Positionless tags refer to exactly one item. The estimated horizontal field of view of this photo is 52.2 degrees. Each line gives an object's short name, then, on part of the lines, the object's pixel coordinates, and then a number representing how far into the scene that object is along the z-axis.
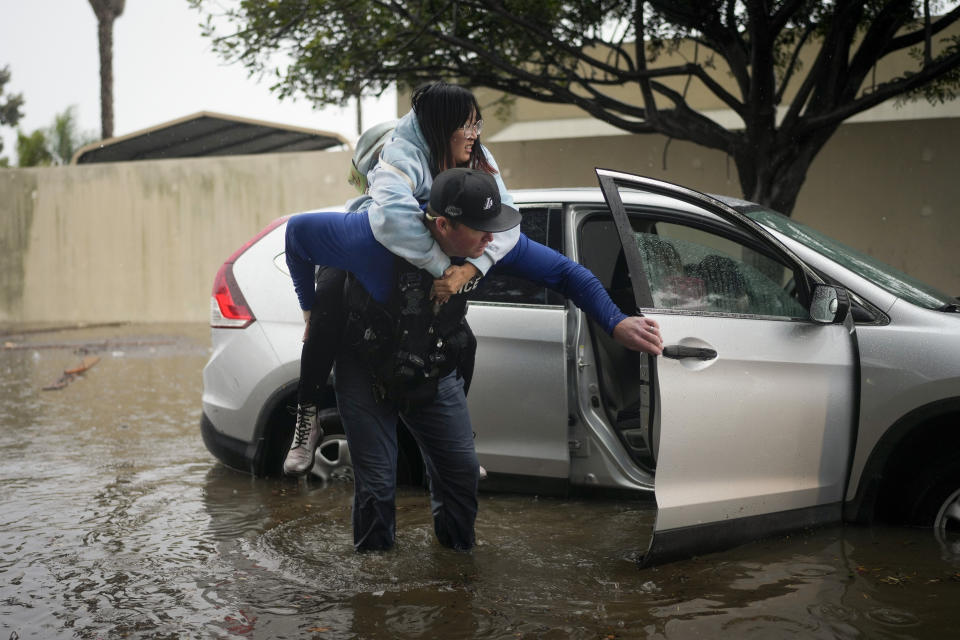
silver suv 3.66
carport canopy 18.64
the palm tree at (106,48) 24.86
